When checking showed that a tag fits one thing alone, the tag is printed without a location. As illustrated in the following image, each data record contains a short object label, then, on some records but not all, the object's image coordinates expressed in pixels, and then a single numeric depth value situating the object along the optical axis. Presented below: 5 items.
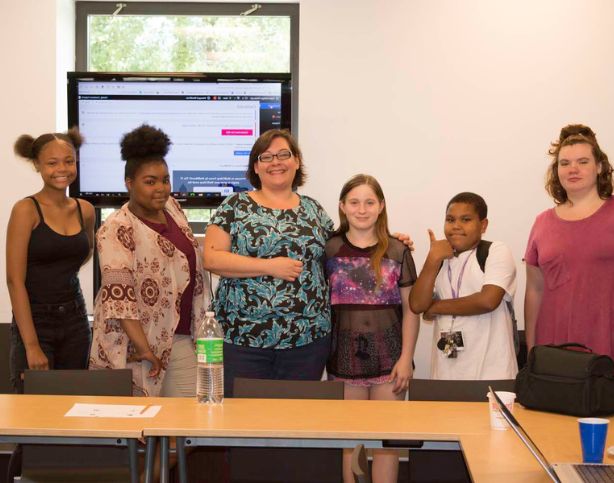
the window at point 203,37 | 5.31
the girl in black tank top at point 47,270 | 3.73
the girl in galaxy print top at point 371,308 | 3.74
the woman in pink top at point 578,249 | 3.65
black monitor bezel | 4.85
